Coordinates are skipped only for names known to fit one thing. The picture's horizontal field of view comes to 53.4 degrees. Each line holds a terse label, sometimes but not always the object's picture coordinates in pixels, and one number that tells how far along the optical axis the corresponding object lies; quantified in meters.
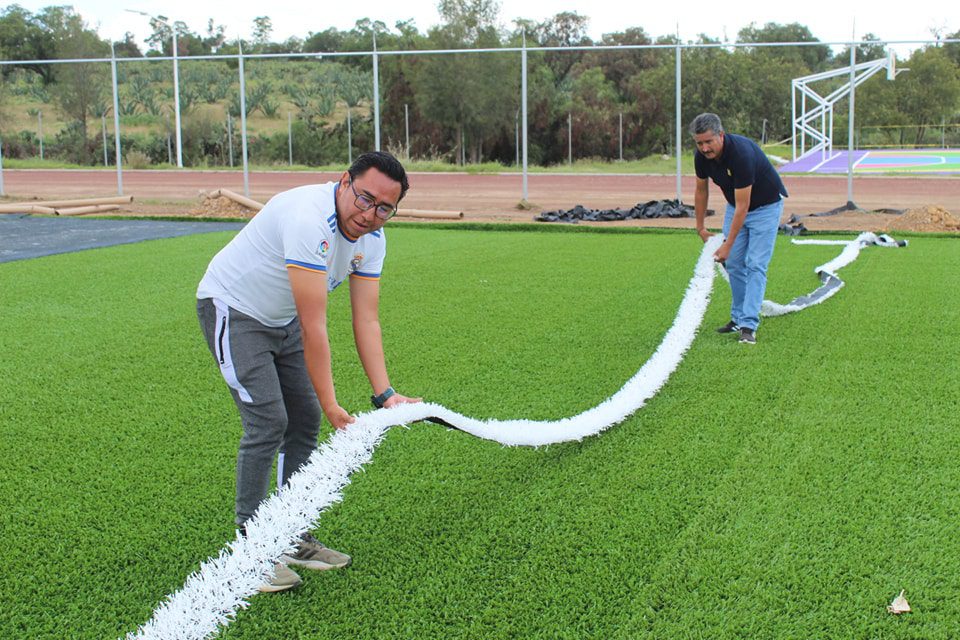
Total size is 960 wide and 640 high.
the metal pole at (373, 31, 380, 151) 16.33
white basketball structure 21.92
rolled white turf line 7.81
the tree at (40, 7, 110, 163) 36.22
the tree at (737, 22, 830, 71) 25.49
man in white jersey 2.86
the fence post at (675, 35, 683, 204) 15.27
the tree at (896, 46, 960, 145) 23.50
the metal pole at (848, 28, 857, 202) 14.80
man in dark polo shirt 6.69
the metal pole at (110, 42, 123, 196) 18.42
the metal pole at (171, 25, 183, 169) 19.55
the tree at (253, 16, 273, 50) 69.88
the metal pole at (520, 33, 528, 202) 15.76
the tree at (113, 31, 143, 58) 64.22
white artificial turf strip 2.79
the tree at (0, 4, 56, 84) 43.91
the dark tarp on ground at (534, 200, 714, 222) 15.93
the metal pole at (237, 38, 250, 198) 17.03
